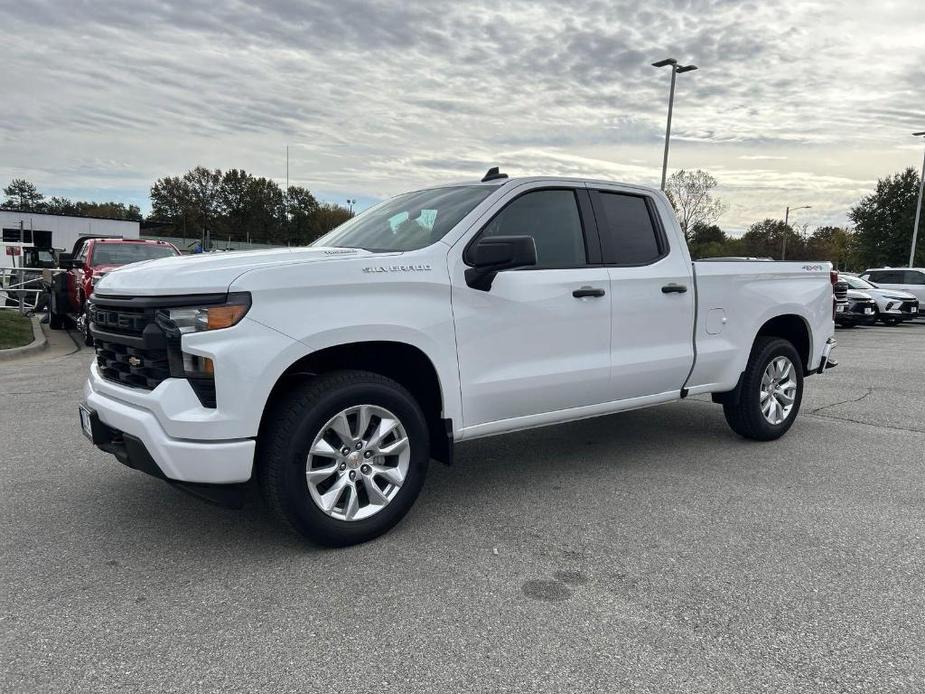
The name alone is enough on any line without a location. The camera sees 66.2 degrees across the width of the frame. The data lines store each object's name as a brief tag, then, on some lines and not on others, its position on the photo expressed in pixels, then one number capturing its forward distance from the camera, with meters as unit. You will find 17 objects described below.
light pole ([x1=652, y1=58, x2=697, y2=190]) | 22.20
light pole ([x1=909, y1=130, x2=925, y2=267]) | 37.32
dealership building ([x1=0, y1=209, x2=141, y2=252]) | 49.59
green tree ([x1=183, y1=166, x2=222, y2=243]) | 93.19
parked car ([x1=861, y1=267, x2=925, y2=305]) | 23.70
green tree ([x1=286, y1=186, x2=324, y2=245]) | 92.65
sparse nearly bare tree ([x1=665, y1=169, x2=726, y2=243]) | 45.12
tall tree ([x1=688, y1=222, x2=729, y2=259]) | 47.57
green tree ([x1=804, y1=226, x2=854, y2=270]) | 65.82
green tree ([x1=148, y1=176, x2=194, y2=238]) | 92.75
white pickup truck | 3.16
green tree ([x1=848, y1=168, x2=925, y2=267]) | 49.78
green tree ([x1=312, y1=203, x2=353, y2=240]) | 88.94
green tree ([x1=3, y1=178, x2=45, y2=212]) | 118.31
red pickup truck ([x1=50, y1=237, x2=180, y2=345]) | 11.98
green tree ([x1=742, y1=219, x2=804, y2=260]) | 67.38
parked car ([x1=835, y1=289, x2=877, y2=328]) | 19.67
